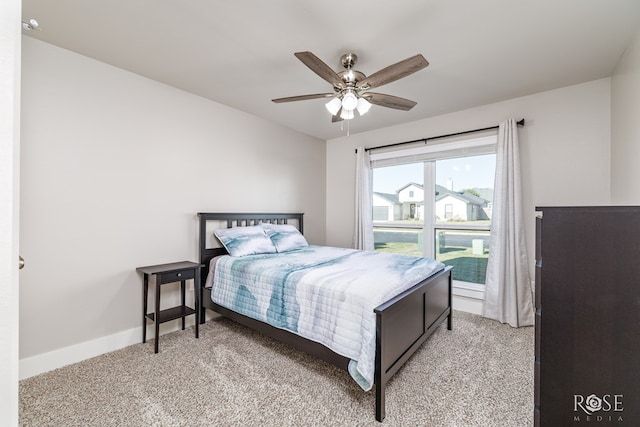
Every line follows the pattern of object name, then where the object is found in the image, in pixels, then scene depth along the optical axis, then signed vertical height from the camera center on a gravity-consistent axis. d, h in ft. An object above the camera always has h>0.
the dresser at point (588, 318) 3.46 -1.28
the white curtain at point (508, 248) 9.91 -1.11
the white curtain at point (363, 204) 13.99 +0.67
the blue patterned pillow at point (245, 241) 9.96 -0.93
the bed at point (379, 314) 5.62 -2.61
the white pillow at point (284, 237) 11.16 -0.87
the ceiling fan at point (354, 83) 5.89 +3.28
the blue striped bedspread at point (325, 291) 5.84 -1.91
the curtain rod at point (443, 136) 10.27 +3.57
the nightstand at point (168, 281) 7.97 -2.04
